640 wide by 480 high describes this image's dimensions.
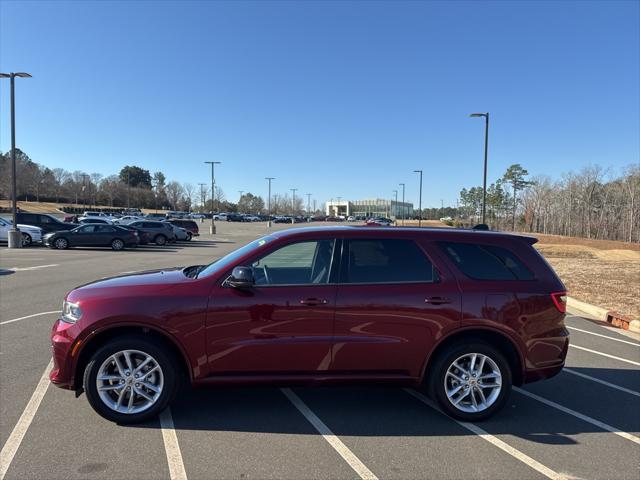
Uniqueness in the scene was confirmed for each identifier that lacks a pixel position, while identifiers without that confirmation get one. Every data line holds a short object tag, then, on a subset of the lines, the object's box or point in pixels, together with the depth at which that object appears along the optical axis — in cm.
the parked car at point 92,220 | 3903
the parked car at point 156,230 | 2988
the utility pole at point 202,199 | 14960
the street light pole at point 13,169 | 2089
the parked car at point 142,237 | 2815
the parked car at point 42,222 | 2744
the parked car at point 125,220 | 3859
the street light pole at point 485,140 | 2369
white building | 18138
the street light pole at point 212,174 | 5066
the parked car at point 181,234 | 3256
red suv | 385
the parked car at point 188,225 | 3784
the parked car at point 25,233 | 2481
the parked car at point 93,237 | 2367
